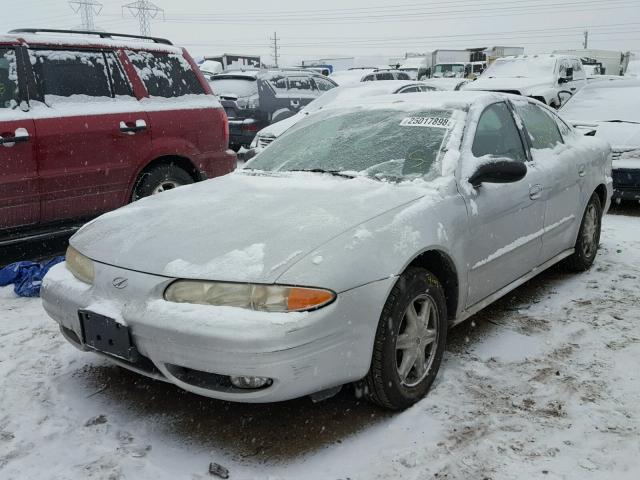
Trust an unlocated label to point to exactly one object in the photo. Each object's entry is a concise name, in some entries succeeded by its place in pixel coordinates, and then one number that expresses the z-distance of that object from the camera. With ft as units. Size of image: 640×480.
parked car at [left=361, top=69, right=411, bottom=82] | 63.42
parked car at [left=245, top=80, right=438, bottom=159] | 31.81
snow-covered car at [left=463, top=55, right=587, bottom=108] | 45.25
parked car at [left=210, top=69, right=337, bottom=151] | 38.01
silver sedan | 7.73
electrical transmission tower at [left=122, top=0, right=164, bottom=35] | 189.98
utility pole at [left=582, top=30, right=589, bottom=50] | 266.16
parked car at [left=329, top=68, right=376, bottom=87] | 65.87
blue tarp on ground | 14.44
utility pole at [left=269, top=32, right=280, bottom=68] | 278.79
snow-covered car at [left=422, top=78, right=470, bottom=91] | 51.66
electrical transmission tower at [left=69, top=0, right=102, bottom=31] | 176.24
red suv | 15.49
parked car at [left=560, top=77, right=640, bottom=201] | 22.38
